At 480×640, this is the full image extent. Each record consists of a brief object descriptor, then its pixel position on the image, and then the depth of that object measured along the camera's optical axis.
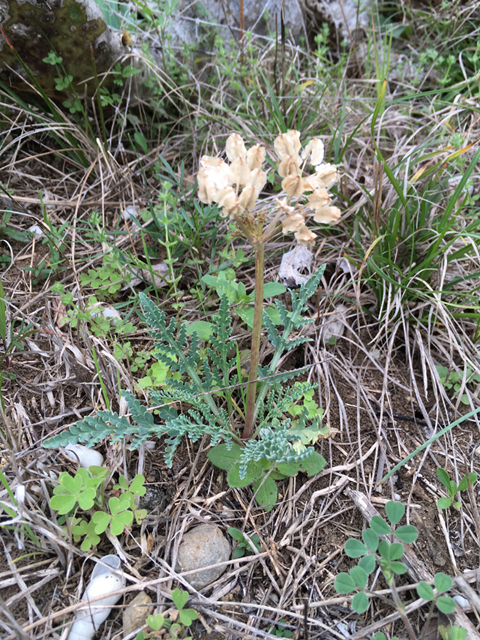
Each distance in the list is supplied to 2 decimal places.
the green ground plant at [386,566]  0.23
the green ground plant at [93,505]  0.26
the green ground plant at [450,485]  0.28
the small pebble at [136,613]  0.25
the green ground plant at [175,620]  0.24
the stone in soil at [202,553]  0.27
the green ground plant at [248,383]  0.23
